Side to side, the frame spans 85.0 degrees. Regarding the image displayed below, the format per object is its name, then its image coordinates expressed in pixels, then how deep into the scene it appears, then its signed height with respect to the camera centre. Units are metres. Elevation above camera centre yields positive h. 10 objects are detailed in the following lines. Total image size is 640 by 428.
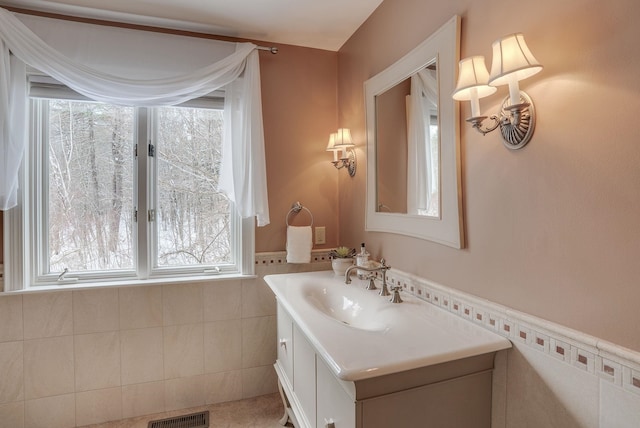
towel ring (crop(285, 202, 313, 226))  2.36 +0.08
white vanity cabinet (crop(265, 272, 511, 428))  0.98 -0.46
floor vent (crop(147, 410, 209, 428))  2.02 -1.18
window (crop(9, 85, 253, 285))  2.00 +0.16
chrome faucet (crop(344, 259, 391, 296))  1.60 -0.28
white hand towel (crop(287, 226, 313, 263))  2.26 -0.17
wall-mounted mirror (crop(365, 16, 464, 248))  1.33 +0.33
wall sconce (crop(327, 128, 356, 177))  2.15 +0.45
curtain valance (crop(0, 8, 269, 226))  1.80 +0.74
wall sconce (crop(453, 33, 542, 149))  0.94 +0.39
